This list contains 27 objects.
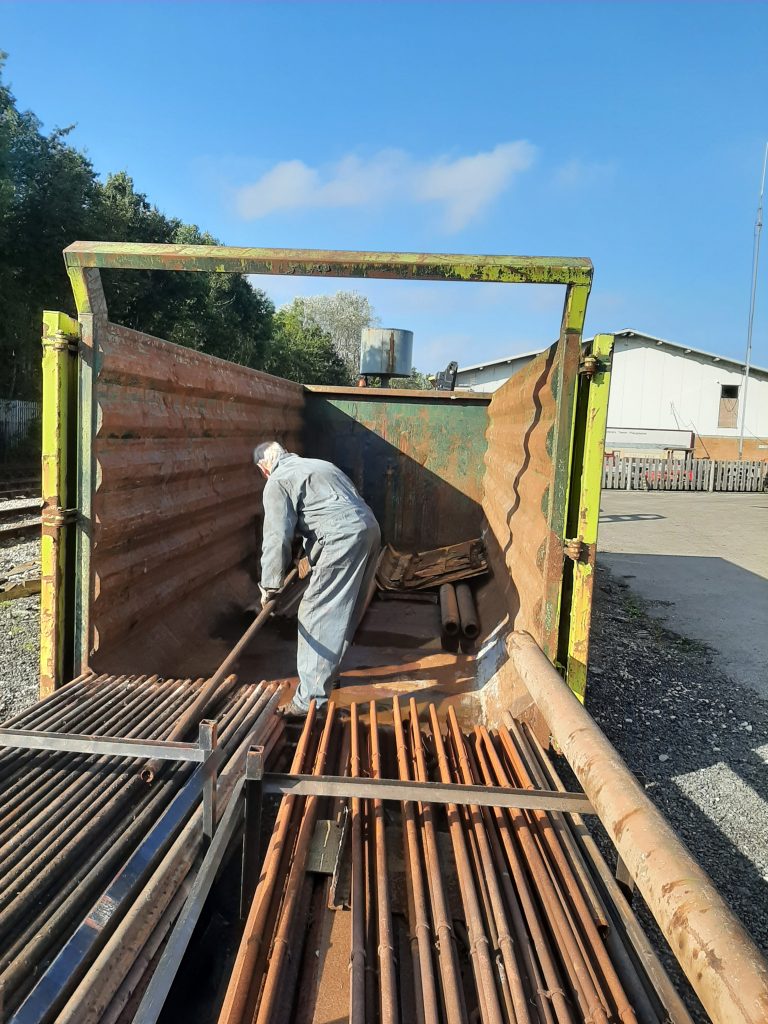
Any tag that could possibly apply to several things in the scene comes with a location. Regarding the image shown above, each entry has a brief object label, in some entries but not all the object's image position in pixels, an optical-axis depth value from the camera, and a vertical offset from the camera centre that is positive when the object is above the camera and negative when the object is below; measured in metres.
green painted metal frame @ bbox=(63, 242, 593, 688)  2.79 +0.74
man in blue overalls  3.63 -0.66
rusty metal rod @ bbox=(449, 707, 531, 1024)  1.48 -1.24
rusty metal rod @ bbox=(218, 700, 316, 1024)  1.45 -1.26
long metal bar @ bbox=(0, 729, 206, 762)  2.06 -1.05
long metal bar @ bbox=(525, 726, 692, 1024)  1.53 -1.28
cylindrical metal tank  9.51 +1.30
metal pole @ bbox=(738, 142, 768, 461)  27.45 +6.12
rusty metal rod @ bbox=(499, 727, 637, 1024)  1.51 -1.26
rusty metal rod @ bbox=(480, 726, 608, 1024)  1.50 -1.26
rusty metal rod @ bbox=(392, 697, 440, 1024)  1.48 -1.26
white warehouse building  28.94 +2.34
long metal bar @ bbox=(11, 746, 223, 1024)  1.31 -1.15
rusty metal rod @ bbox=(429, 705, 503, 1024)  1.47 -1.26
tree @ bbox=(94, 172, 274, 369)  20.78 +4.95
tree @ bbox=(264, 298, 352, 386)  37.47 +5.05
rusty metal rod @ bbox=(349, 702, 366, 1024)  1.48 -1.27
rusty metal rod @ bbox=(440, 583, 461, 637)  4.53 -1.25
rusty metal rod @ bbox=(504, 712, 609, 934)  1.79 -1.26
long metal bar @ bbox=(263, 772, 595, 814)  2.00 -1.09
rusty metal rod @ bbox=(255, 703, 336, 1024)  1.50 -1.28
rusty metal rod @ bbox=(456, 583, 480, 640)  4.57 -1.25
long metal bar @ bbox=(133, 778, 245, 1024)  1.36 -1.20
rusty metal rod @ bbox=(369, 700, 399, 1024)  1.46 -1.27
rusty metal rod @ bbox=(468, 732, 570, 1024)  1.51 -1.28
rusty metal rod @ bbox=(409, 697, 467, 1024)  1.47 -1.26
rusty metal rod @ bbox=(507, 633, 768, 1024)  1.11 -0.89
